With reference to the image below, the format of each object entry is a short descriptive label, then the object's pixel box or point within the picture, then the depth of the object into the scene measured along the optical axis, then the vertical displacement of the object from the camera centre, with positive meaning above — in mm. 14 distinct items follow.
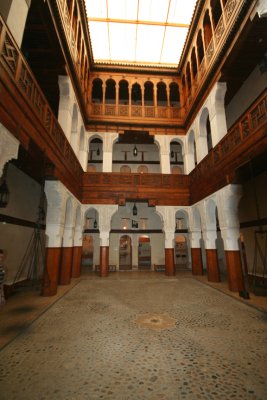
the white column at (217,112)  7984 +5271
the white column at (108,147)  11234 +5553
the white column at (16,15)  3668 +4103
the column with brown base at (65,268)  7887 -552
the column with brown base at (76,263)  9742 -460
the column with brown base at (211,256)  8297 -112
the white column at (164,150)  11508 +5478
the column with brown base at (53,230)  6297 +698
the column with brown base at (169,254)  10328 -49
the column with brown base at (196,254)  10164 -45
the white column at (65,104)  7657 +5315
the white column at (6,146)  3356 +1718
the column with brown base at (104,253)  10094 -33
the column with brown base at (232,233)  6617 +630
